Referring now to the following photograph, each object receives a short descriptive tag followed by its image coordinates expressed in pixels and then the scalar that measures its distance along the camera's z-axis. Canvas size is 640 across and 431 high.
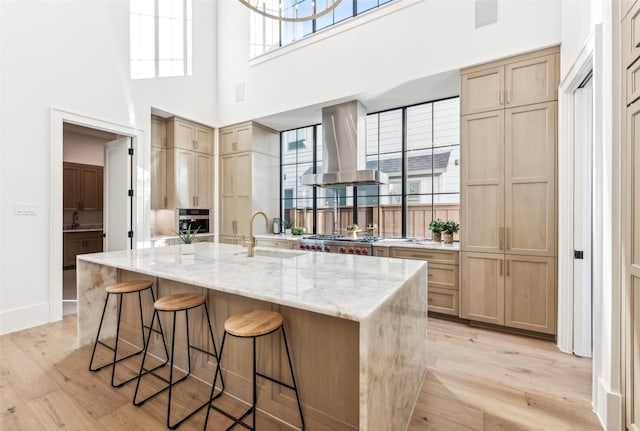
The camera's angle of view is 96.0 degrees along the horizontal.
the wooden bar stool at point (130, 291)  2.12
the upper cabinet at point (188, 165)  4.61
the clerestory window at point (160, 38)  4.17
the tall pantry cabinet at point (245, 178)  4.91
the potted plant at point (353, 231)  4.13
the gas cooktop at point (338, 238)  3.85
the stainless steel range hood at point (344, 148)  3.95
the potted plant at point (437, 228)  3.62
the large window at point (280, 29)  4.41
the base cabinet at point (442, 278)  3.16
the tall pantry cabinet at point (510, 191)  2.72
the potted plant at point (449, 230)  3.49
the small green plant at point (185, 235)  4.19
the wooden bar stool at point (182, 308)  1.74
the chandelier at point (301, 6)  4.51
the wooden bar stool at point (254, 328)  1.43
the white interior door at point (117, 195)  4.05
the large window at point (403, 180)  3.87
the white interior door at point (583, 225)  2.43
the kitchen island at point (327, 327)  1.21
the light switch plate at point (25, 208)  3.05
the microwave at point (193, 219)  4.67
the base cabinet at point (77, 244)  5.35
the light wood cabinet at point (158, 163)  4.57
